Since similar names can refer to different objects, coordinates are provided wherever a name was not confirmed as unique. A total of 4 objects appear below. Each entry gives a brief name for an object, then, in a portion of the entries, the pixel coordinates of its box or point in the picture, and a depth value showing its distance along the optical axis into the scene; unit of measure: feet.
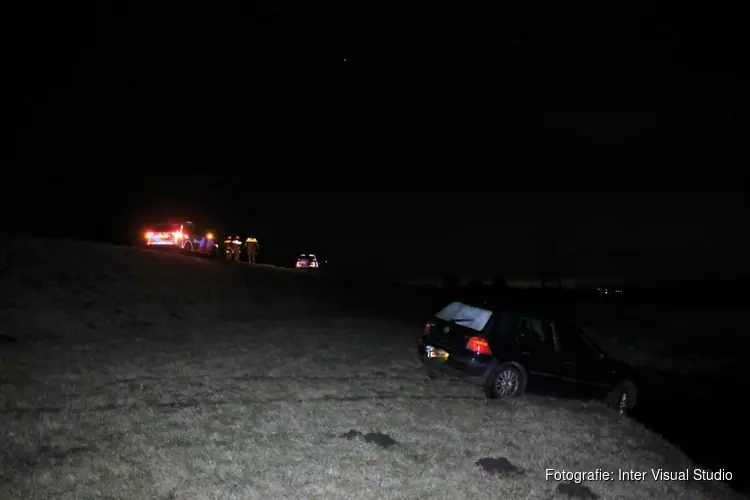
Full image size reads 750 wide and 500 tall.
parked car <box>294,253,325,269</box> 123.03
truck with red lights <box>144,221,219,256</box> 91.25
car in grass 31.53
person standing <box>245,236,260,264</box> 105.50
